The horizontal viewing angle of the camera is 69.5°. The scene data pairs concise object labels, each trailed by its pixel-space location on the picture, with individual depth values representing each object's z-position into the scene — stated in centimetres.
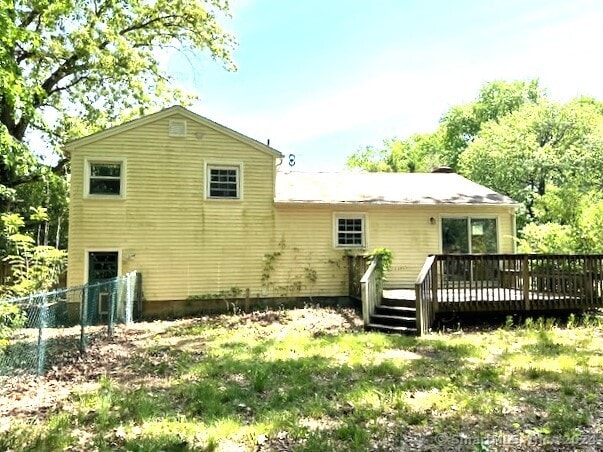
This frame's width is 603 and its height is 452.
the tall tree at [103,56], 1553
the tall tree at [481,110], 3829
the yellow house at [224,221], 1245
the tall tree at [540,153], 2547
